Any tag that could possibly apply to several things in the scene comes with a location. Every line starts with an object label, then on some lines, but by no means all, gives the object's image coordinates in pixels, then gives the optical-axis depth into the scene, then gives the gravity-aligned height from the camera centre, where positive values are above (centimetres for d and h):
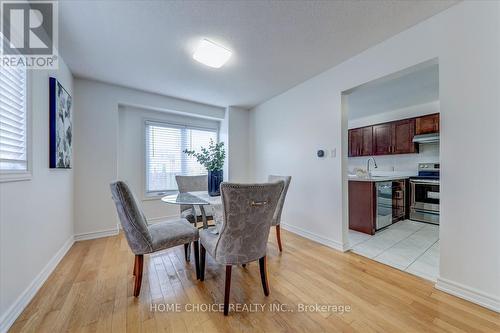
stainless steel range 343 -55
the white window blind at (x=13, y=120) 132 +35
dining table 185 -35
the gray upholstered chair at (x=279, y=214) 238 -60
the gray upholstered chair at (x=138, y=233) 147 -59
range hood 357 +53
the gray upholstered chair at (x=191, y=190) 241 -36
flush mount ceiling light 202 +124
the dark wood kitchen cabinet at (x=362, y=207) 293 -64
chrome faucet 469 +7
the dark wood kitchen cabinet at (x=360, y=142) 480 +63
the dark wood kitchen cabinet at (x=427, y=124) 367 +82
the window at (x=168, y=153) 365 +25
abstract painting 204 +47
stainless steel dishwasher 304 -63
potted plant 232 +1
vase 234 -17
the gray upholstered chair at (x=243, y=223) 129 -41
